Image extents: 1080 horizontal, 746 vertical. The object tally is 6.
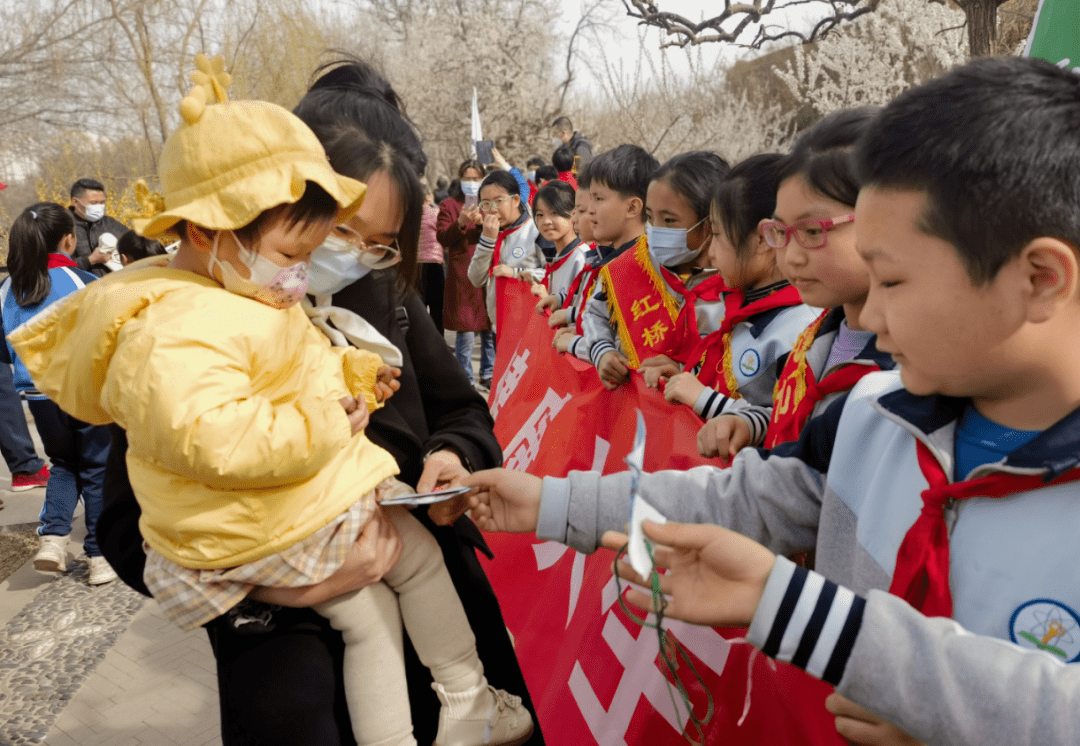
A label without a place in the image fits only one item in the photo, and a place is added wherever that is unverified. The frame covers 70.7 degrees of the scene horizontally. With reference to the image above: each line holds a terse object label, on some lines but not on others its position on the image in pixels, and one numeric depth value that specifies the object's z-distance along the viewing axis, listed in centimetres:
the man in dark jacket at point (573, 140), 1004
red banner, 155
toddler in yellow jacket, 128
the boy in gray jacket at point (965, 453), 92
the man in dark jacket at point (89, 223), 812
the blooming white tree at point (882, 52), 1312
